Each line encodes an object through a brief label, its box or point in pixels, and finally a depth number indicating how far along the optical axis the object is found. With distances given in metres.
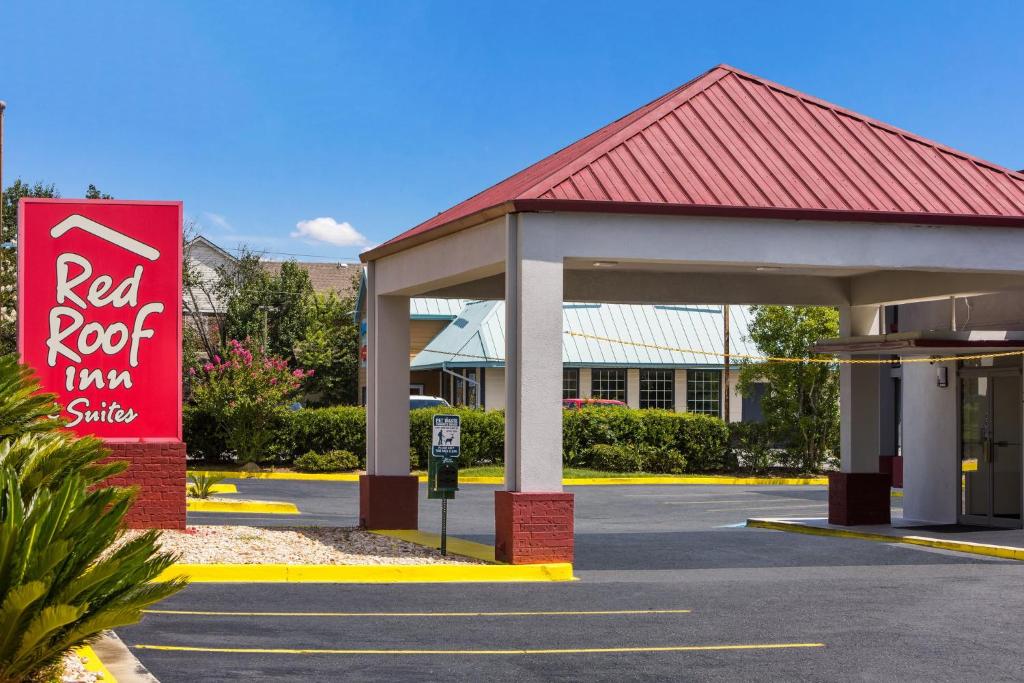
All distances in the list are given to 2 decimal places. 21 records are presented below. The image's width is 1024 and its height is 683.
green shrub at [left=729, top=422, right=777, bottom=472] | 38.09
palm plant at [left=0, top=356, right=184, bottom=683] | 5.64
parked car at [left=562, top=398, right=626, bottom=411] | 38.91
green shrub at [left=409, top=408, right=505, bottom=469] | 35.69
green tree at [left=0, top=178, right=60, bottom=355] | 40.06
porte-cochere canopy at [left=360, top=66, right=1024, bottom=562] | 14.89
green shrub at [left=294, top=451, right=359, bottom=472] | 34.75
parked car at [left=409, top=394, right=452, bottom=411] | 39.91
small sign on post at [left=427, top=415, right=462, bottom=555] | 15.91
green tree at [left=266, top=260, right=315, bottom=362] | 56.94
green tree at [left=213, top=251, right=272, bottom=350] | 55.47
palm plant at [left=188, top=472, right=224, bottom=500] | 24.17
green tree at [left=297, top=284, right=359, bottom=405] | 56.22
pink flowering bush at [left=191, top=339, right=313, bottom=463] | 34.88
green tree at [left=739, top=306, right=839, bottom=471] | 37.62
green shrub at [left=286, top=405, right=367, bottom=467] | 35.62
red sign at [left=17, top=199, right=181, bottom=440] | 16.97
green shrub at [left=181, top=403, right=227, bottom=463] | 35.72
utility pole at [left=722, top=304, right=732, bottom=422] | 40.69
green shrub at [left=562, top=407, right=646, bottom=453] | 36.94
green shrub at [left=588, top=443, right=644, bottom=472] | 36.59
